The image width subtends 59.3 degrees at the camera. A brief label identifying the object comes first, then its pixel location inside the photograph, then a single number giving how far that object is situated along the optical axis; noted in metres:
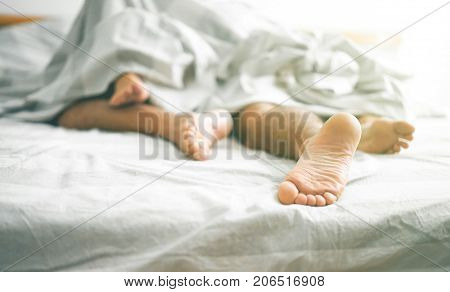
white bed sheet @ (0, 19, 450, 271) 0.41
